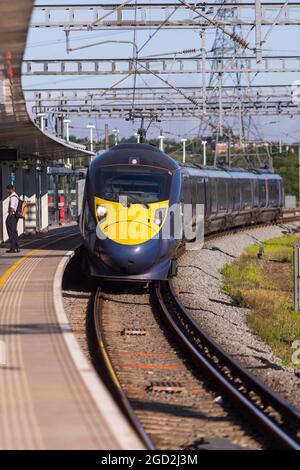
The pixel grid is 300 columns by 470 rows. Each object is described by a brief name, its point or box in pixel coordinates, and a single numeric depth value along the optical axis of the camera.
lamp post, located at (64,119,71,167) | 53.31
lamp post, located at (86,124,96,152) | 55.72
